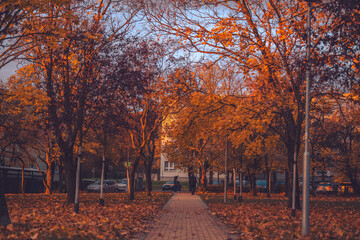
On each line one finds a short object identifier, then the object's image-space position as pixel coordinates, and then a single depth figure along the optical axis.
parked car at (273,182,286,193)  49.71
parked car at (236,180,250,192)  48.31
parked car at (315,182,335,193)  48.94
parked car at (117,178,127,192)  51.38
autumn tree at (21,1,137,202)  18.34
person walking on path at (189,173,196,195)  40.22
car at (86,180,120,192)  46.21
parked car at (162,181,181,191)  55.72
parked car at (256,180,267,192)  51.81
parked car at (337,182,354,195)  45.00
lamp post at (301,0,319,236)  8.81
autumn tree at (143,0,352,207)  16.59
